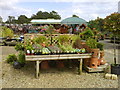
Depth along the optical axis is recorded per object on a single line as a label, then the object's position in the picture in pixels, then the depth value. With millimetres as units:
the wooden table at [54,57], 2825
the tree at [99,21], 15179
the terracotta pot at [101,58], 3396
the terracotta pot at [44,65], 3434
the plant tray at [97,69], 3136
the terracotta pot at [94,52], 3100
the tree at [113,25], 3179
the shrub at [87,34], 3909
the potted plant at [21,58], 3415
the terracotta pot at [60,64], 3546
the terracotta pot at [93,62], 3131
